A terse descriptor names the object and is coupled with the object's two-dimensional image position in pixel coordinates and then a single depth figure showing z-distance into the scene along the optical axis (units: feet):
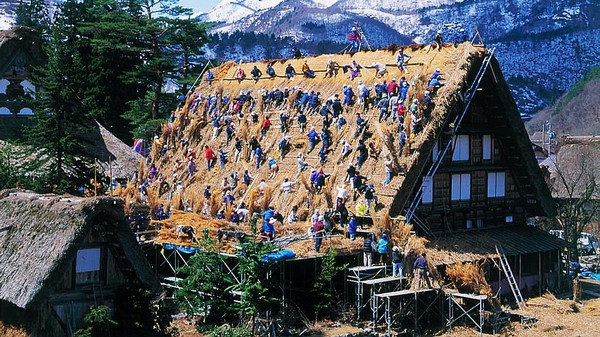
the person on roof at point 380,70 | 122.62
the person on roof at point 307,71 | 136.77
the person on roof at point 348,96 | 122.72
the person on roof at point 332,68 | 132.87
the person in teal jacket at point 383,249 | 101.40
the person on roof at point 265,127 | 134.10
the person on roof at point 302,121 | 127.65
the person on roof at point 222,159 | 137.18
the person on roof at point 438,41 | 119.36
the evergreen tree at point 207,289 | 95.14
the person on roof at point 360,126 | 116.47
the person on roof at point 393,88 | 116.37
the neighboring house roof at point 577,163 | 169.35
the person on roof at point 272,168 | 125.39
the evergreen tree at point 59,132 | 120.57
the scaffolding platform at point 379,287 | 97.19
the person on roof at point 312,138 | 122.62
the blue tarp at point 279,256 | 92.79
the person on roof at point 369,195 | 106.52
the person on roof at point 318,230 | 101.50
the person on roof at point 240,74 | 150.92
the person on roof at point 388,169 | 107.45
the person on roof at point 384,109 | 115.55
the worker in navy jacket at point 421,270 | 98.89
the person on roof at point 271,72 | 144.56
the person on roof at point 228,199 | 124.37
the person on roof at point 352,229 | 104.47
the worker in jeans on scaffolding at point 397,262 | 99.55
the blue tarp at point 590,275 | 138.10
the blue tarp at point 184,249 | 105.60
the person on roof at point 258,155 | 129.80
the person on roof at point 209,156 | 139.23
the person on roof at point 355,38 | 139.64
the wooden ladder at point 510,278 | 110.93
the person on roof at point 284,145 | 127.44
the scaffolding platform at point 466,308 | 98.94
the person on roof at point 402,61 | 120.90
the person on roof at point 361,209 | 106.83
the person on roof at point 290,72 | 140.67
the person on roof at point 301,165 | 120.57
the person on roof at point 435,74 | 113.09
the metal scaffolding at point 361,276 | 99.14
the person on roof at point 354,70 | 127.85
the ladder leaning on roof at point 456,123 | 111.55
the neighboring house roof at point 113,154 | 146.00
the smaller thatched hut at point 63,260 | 80.38
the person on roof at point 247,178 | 127.75
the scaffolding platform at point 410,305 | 96.22
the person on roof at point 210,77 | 158.53
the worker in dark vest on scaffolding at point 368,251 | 101.50
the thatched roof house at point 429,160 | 109.60
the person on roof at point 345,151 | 116.06
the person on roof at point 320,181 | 114.42
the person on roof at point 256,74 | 147.74
